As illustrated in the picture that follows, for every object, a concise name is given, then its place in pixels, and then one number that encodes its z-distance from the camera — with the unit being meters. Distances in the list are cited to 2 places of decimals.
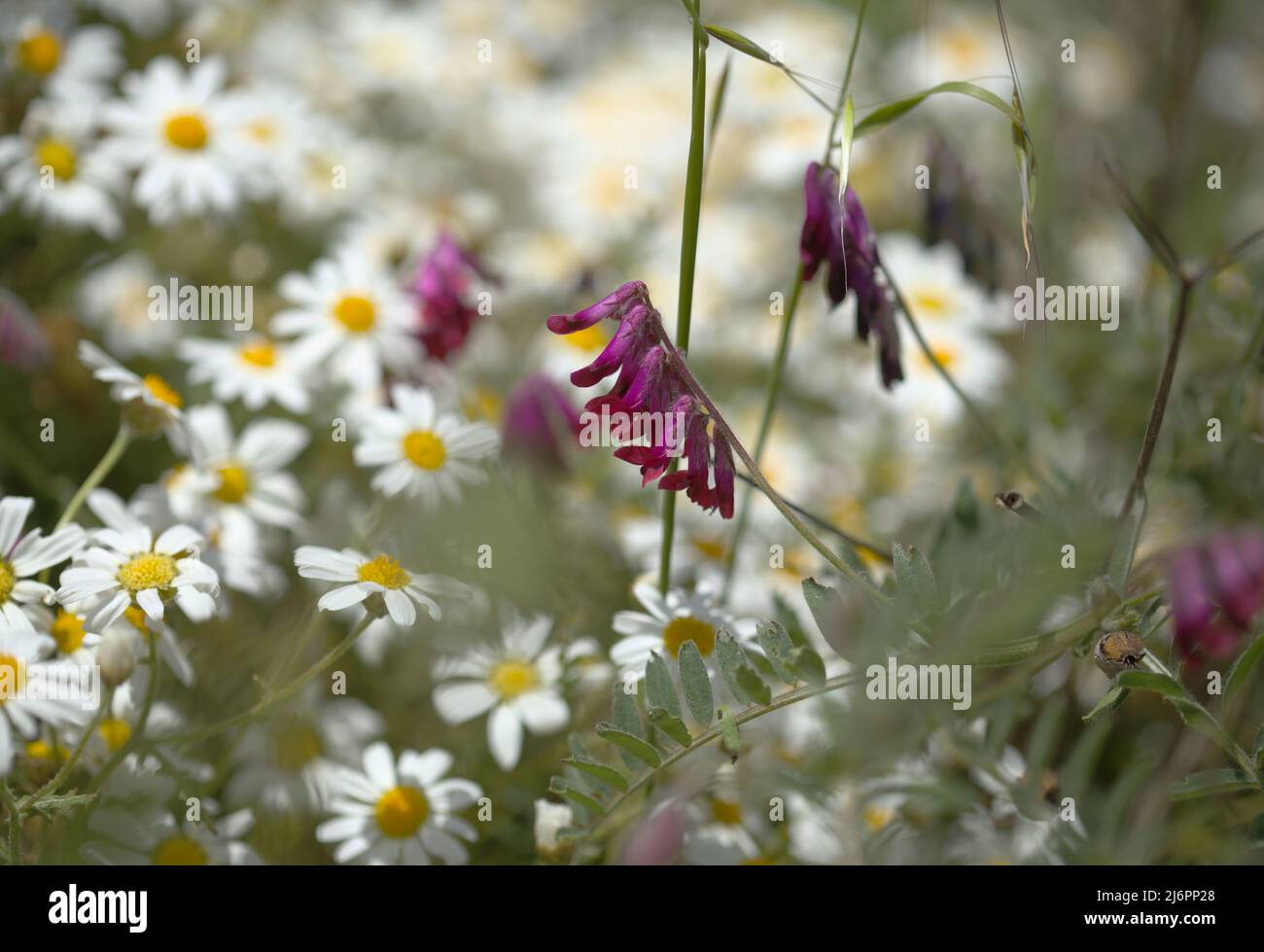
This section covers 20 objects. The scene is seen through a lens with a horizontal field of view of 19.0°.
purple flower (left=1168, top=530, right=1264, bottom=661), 0.63
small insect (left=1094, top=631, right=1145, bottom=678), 0.62
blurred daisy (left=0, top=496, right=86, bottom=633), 0.65
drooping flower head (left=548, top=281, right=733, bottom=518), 0.63
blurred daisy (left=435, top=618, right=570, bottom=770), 0.68
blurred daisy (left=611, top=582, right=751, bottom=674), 0.66
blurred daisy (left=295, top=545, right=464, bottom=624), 0.64
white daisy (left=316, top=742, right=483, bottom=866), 0.66
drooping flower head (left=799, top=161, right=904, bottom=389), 0.65
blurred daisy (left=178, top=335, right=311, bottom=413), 0.72
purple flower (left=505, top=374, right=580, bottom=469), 0.71
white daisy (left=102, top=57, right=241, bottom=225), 0.74
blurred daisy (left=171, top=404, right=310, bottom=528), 0.70
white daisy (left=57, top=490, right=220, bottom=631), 0.64
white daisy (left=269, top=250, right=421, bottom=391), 0.73
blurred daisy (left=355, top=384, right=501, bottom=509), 0.68
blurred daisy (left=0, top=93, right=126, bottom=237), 0.74
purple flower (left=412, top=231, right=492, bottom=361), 0.72
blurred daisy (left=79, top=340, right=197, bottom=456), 0.67
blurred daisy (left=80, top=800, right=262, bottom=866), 0.66
